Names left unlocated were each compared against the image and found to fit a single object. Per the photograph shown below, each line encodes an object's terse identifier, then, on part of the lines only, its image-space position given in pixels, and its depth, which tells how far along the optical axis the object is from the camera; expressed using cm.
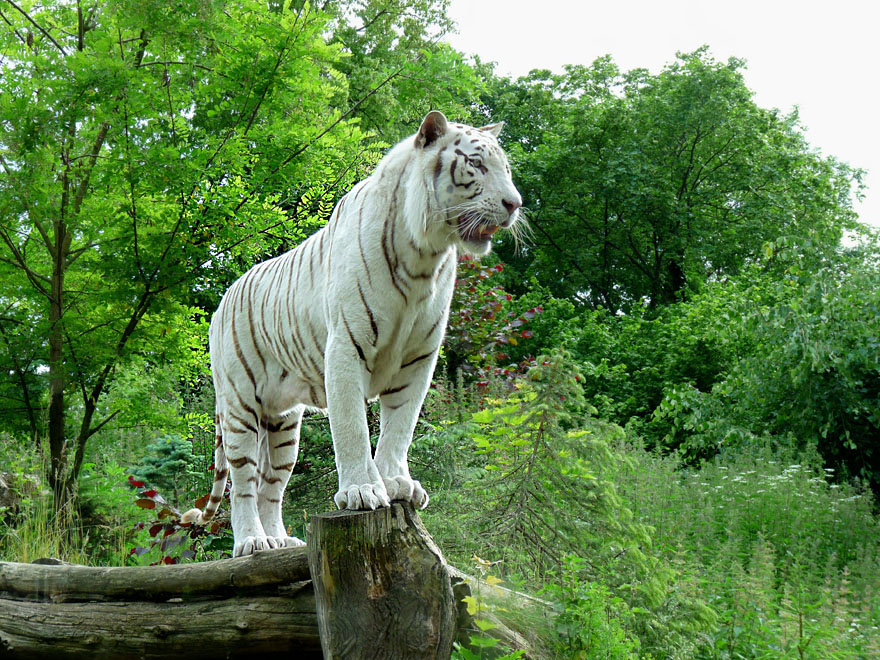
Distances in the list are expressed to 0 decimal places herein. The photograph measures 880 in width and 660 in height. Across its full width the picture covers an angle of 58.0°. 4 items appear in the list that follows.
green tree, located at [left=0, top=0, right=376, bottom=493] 655
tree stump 315
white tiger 322
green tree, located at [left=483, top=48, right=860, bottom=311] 2011
